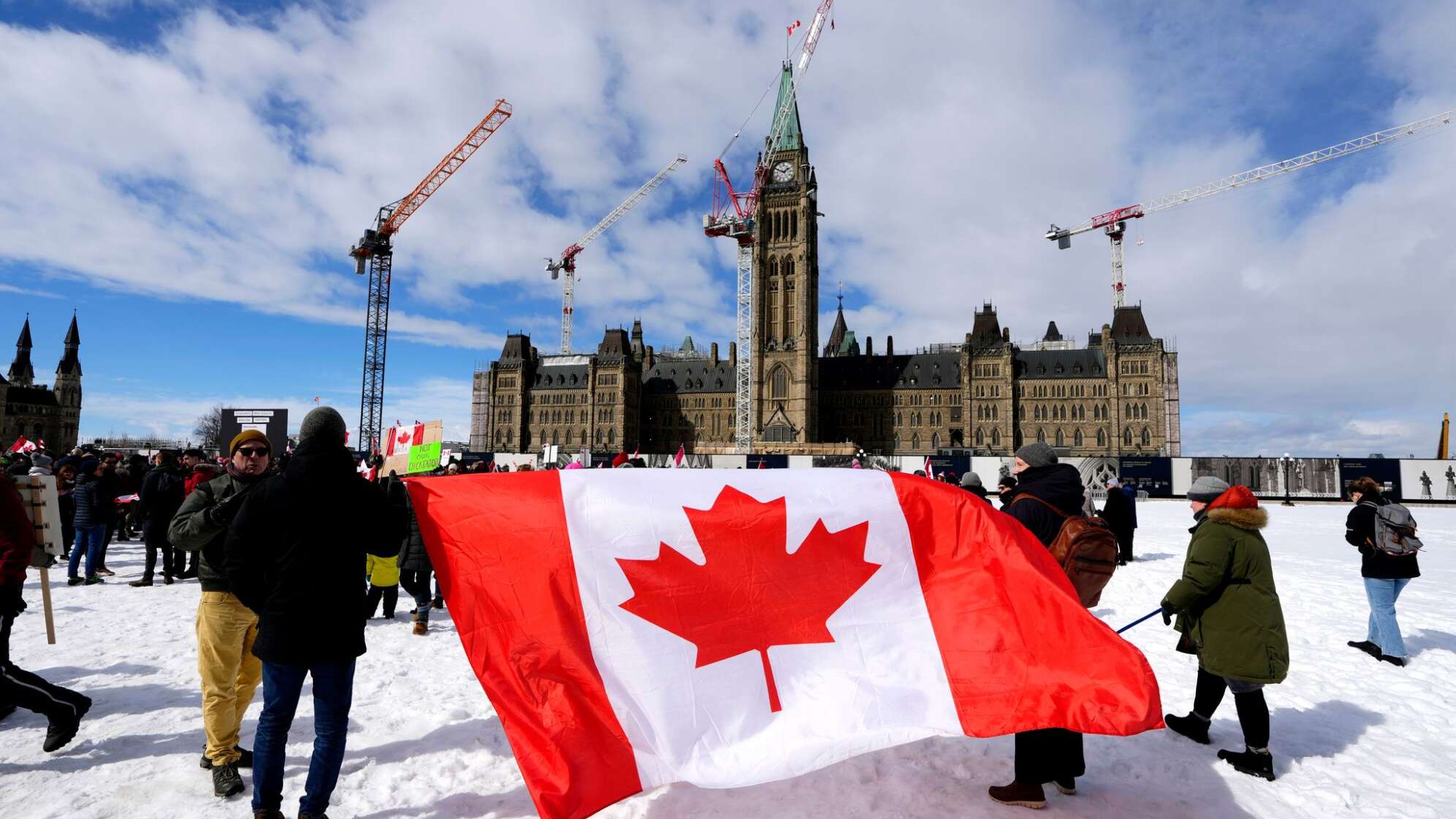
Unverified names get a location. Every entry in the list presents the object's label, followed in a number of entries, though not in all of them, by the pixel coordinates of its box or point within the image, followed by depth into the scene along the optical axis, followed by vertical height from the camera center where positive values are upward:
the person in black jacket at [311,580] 3.10 -0.66
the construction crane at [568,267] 110.31 +29.99
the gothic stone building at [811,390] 71.88 +6.92
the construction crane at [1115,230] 87.75 +30.96
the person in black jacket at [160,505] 9.71 -0.95
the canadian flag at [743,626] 3.27 -0.97
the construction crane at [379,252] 67.25 +20.29
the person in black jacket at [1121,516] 11.95 -1.18
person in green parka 4.34 -1.02
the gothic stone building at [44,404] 90.31 +5.09
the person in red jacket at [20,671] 4.32 -1.51
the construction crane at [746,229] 79.44 +27.14
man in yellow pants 3.67 -1.13
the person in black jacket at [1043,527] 3.87 -0.50
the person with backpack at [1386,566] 6.82 -1.15
